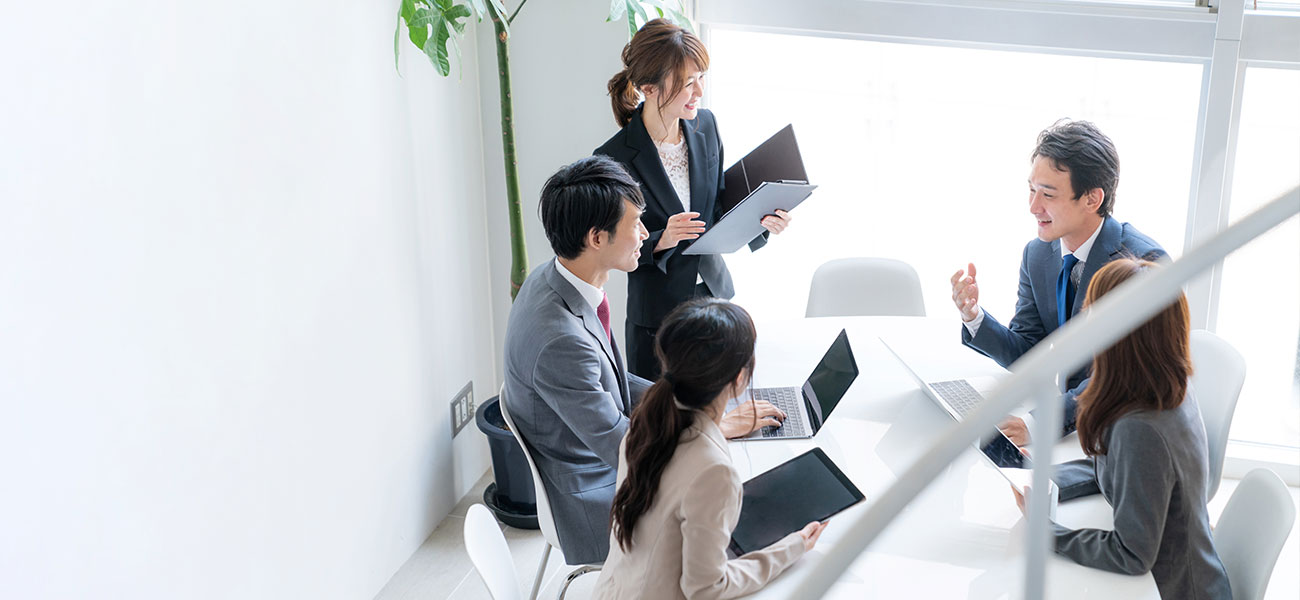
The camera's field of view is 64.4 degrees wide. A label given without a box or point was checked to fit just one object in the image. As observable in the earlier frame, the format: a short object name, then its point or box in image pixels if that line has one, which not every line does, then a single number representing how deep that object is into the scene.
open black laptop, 2.32
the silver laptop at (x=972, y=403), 2.10
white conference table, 1.74
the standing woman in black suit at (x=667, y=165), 2.88
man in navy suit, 2.51
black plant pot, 3.19
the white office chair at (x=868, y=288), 3.29
